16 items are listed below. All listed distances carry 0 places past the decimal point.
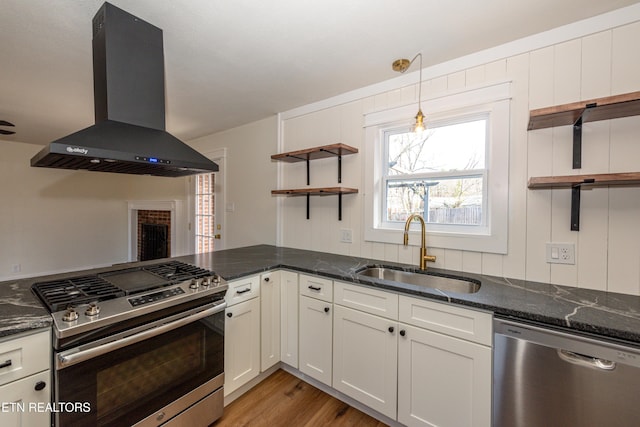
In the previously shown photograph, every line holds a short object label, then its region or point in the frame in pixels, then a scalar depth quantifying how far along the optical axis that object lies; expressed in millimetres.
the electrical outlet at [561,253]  1521
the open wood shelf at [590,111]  1220
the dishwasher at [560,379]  1012
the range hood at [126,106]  1297
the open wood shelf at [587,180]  1229
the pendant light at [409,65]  1604
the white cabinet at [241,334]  1756
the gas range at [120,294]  1076
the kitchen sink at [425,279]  1766
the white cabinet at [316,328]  1856
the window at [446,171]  1736
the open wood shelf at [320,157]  2221
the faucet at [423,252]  1901
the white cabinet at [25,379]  981
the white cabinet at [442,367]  1303
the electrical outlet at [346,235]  2393
